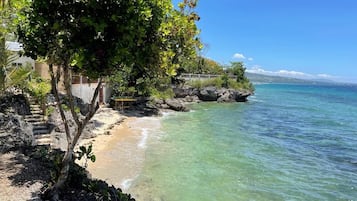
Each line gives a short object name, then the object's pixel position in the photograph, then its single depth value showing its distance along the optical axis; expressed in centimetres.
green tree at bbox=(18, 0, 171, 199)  594
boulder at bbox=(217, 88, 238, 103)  5085
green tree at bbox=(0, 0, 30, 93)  652
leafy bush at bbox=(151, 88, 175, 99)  3678
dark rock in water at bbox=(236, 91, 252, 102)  5337
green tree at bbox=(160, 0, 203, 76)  695
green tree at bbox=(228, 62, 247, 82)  5951
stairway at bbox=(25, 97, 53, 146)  1636
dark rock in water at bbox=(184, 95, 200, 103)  4803
